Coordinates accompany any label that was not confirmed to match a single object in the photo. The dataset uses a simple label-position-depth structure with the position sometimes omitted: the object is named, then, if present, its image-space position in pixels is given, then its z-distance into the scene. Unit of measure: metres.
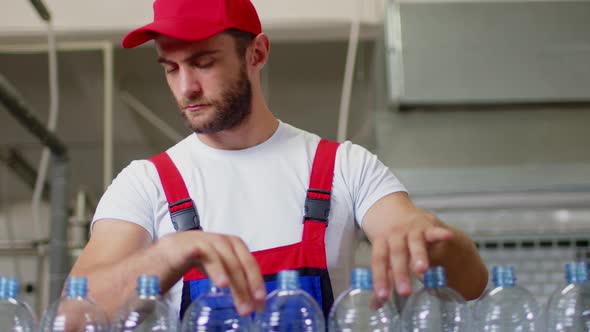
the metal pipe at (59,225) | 2.59
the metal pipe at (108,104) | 3.06
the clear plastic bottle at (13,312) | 0.98
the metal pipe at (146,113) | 3.98
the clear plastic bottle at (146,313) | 0.94
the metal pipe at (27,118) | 2.15
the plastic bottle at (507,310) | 1.21
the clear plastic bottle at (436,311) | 1.08
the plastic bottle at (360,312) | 0.96
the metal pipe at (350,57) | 2.67
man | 1.36
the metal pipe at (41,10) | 2.11
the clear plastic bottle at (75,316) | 1.03
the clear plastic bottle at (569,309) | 1.16
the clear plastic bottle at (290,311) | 0.96
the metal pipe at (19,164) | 4.87
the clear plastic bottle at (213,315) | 1.08
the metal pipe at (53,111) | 2.54
